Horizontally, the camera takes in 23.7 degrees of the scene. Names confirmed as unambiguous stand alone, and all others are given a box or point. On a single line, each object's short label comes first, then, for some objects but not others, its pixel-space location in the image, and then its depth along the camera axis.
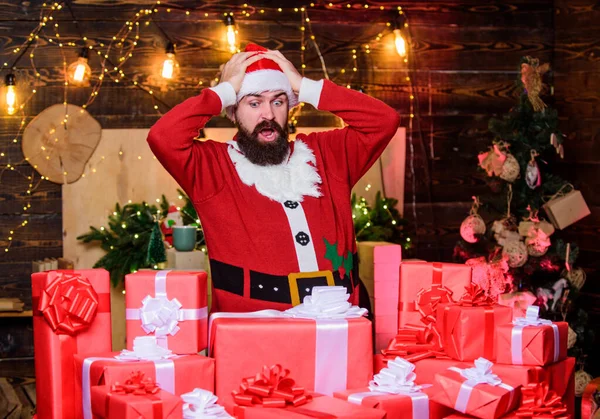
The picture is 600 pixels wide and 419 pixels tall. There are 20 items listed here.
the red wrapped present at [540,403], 3.35
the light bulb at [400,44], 6.35
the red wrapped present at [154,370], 3.40
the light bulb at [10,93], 5.94
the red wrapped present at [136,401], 3.19
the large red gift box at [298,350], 3.43
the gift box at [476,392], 3.31
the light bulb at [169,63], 6.12
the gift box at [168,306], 3.53
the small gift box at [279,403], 3.23
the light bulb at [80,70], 6.05
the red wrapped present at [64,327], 3.55
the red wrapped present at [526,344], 3.51
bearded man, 4.01
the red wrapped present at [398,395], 3.36
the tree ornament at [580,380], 5.68
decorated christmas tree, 5.71
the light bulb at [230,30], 6.15
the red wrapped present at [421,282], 3.76
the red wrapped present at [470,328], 3.56
